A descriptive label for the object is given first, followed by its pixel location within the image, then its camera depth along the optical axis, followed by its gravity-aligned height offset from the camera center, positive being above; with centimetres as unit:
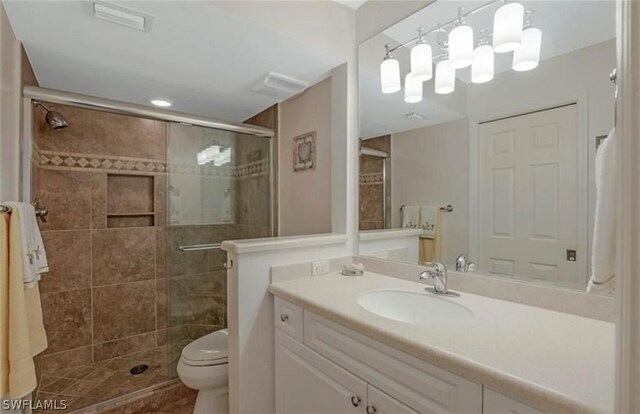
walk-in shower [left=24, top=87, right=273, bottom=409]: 219 -22
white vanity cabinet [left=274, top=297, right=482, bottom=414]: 75 -54
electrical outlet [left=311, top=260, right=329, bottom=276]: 157 -34
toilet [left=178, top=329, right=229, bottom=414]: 156 -92
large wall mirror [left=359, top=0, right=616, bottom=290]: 98 +31
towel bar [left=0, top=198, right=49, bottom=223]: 109 -3
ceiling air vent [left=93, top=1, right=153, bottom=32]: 117 +81
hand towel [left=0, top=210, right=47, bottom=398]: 105 -42
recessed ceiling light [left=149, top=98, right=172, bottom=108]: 227 +84
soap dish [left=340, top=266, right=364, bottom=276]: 156 -36
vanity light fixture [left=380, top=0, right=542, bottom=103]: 109 +67
